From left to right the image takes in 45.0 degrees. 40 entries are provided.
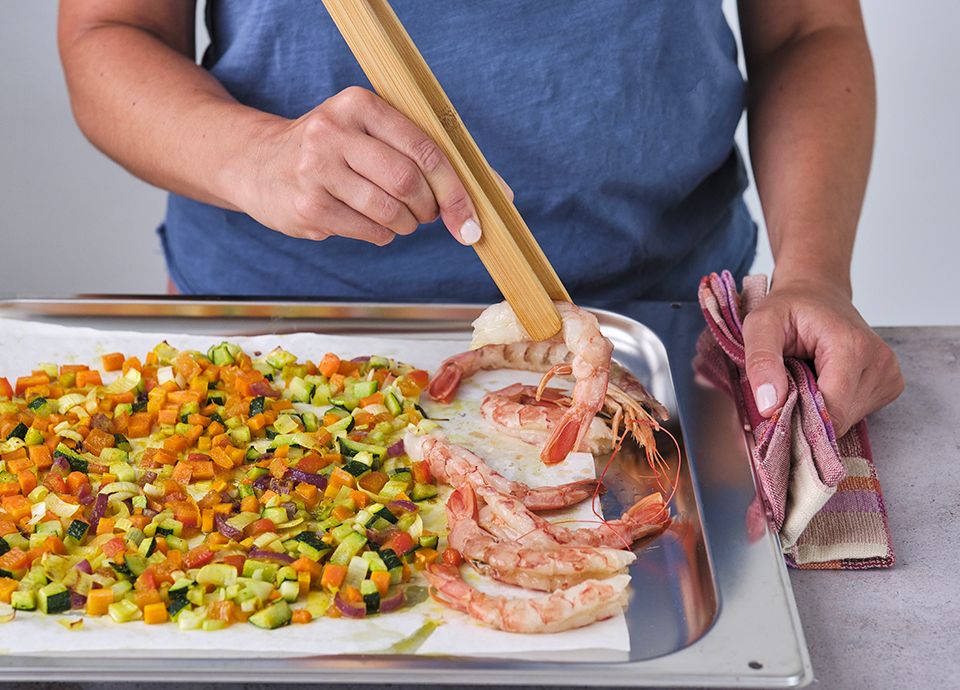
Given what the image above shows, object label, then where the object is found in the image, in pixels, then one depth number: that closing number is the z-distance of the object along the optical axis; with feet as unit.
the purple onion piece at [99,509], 4.60
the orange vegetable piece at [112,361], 5.62
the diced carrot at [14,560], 4.29
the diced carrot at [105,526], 4.53
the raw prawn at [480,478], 4.71
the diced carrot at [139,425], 5.16
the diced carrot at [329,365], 5.58
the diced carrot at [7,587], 4.17
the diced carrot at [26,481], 4.75
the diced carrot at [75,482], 4.78
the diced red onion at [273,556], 4.33
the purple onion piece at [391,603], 4.15
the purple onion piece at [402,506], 4.70
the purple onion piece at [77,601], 4.15
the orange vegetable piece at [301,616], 4.09
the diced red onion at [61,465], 4.84
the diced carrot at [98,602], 4.10
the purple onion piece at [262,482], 4.78
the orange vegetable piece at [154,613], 4.05
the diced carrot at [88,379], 5.47
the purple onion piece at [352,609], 4.11
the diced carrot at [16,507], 4.60
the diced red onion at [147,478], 4.83
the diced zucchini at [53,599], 4.11
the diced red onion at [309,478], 4.79
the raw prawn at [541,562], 4.29
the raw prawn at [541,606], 4.00
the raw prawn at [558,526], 4.47
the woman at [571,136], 5.28
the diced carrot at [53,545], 4.38
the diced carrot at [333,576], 4.22
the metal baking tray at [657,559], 3.79
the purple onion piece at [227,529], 4.50
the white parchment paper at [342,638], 3.94
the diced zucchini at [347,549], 4.37
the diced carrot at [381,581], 4.19
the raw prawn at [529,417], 5.12
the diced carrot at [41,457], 4.92
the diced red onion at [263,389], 5.40
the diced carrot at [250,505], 4.65
